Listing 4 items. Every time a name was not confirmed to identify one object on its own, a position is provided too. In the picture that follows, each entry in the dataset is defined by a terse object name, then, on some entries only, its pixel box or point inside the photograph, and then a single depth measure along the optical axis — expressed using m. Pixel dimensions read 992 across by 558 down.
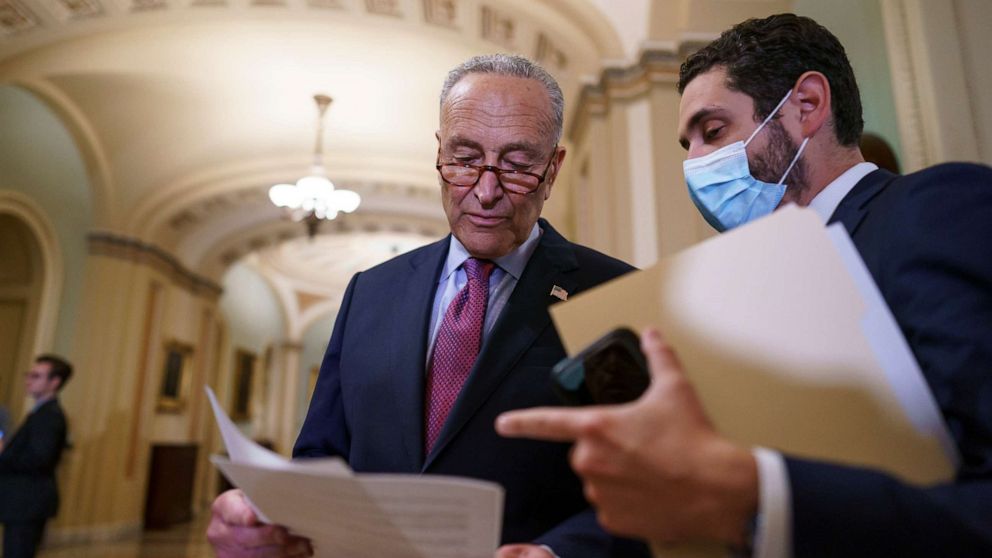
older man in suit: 1.24
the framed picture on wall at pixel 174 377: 10.31
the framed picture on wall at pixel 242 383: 14.75
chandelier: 7.88
